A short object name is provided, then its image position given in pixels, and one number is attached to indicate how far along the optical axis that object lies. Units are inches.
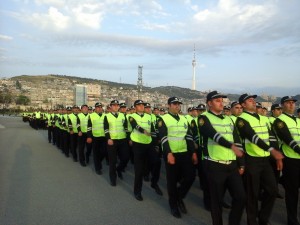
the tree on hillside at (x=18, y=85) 5717.5
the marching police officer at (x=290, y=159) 214.4
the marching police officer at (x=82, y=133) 470.5
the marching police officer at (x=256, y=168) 201.8
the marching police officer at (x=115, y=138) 344.6
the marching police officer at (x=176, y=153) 244.7
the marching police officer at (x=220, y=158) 186.7
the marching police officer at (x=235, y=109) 294.0
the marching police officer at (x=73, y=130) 520.7
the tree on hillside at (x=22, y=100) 4500.5
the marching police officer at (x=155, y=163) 308.5
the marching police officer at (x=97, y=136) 429.4
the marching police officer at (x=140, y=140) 289.9
